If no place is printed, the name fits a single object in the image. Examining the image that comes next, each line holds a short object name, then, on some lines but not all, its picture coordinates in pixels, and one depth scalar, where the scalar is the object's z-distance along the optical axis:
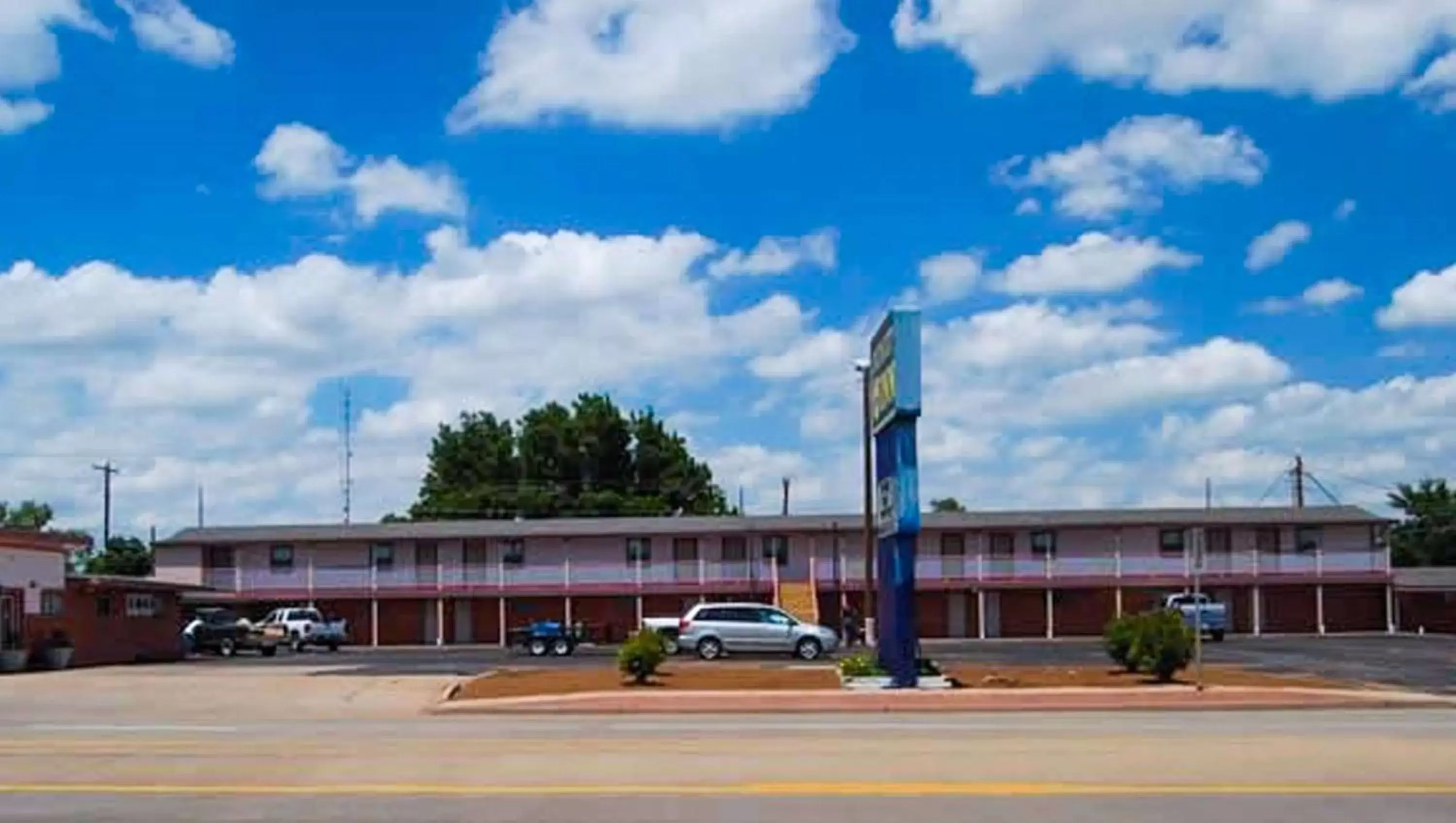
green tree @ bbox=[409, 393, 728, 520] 101.31
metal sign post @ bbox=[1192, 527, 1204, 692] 30.42
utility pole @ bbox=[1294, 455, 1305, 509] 95.62
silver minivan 49.53
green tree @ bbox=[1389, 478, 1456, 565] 108.38
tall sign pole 31.70
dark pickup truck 63.91
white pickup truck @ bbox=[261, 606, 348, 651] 66.50
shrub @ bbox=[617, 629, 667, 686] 33.66
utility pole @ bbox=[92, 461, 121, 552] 98.56
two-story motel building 72.44
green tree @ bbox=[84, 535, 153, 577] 95.19
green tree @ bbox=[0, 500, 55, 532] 113.94
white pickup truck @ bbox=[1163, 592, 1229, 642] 62.34
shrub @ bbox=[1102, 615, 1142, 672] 35.06
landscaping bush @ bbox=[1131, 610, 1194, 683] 33.28
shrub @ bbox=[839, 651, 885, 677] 33.31
